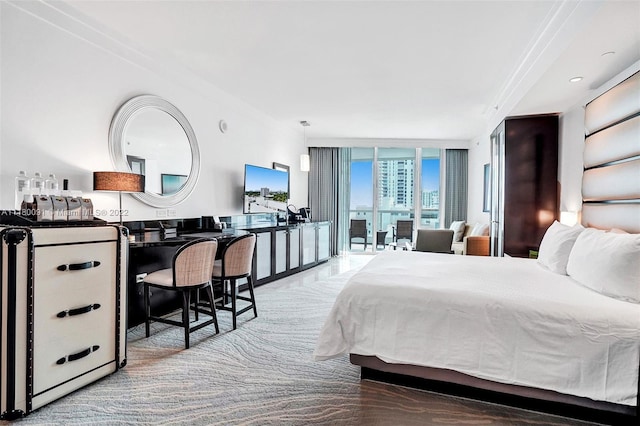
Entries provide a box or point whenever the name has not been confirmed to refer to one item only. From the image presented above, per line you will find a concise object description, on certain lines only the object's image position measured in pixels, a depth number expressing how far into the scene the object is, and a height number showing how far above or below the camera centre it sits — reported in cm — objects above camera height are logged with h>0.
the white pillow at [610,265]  190 -30
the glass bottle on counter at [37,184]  245 +17
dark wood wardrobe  420 +40
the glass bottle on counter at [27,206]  222 +1
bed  173 -58
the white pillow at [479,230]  567 -29
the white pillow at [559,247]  266 -26
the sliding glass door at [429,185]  786 +62
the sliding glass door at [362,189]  794 +52
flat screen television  505 +33
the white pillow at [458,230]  646 -33
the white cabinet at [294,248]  560 -61
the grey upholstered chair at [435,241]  544 -45
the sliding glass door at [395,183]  791 +66
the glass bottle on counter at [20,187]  238 +14
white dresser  180 -60
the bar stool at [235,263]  316 -49
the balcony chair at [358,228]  780 -37
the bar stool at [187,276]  271 -54
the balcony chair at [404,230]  762 -39
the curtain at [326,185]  759 +57
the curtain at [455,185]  771 +62
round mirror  321 +63
